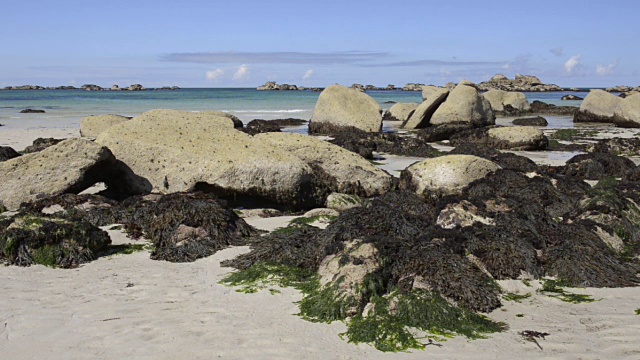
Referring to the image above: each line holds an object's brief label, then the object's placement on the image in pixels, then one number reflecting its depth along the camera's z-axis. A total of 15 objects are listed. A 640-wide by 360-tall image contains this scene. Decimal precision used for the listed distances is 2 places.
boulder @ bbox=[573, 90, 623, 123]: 31.06
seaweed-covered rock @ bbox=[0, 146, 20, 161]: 14.79
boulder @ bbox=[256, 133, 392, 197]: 10.91
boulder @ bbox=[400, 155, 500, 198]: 10.77
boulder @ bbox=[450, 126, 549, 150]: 19.34
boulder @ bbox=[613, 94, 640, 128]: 27.75
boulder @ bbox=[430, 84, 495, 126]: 26.03
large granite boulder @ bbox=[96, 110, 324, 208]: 9.83
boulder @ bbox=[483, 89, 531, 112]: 40.47
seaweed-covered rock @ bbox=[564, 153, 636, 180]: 13.63
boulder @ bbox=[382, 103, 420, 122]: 33.75
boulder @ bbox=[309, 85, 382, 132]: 24.47
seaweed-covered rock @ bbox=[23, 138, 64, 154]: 17.64
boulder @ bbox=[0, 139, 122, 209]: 9.69
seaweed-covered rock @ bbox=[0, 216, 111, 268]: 6.96
